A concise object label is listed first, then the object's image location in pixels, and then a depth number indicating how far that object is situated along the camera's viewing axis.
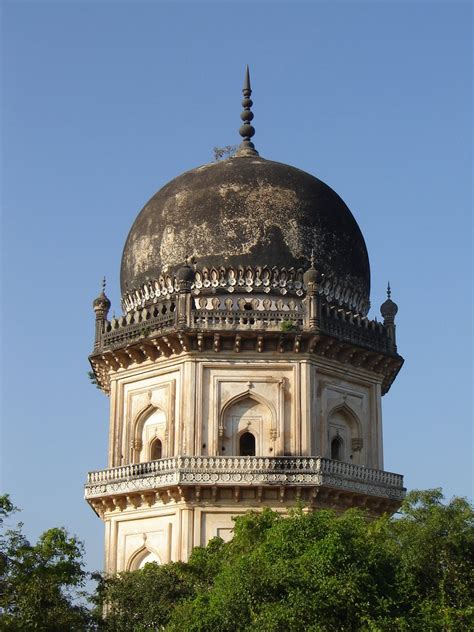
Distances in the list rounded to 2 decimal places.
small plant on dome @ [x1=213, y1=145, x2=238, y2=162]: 34.14
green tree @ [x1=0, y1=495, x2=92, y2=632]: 22.80
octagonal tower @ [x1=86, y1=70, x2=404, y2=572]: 28.86
